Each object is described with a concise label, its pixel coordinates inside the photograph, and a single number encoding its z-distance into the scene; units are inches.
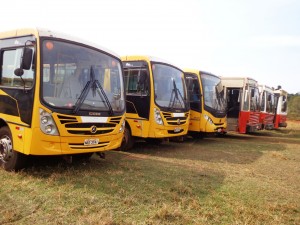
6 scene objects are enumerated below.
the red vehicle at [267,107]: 519.1
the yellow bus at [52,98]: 167.0
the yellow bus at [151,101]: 274.1
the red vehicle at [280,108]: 644.8
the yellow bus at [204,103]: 358.6
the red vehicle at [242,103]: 431.5
